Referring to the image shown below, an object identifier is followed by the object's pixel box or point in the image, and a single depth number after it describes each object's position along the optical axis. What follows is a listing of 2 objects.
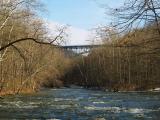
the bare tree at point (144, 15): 7.16
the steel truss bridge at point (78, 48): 96.36
